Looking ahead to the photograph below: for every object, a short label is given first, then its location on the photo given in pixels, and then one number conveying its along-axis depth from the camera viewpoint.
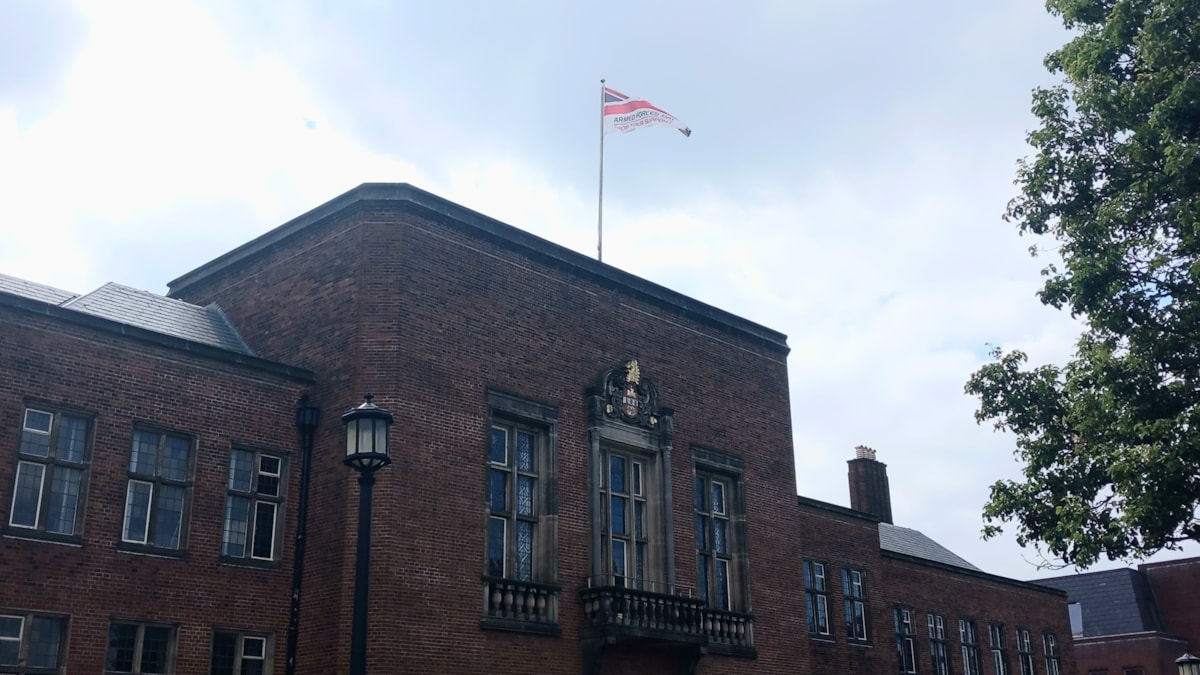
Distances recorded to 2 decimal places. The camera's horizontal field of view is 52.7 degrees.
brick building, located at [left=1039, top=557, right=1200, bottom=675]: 56.91
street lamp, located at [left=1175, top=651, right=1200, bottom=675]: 31.05
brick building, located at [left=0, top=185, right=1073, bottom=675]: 18.39
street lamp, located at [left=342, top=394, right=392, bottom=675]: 14.02
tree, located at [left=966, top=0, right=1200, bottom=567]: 17.16
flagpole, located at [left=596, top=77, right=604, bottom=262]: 29.15
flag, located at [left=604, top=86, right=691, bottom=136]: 30.06
